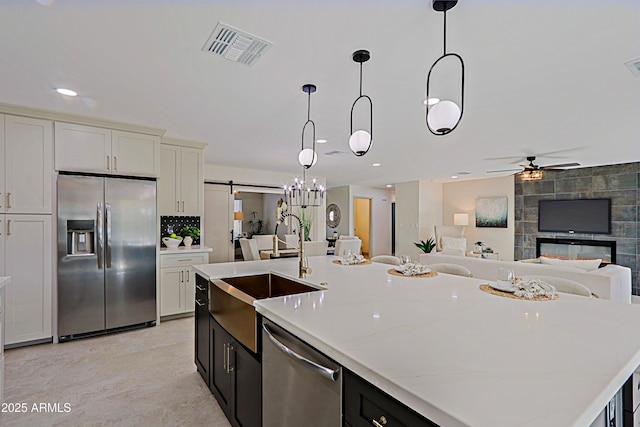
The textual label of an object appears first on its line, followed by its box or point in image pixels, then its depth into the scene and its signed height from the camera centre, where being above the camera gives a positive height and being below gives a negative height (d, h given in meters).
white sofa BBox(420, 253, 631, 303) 3.28 -0.70
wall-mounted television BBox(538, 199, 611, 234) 6.49 -0.07
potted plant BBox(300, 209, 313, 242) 7.72 -0.33
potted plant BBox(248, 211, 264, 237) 7.58 -0.32
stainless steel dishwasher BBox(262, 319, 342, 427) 1.09 -0.68
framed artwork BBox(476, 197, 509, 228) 8.06 +0.01
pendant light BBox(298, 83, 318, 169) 2.62 +0.52
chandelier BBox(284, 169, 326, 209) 7.97 +0.36
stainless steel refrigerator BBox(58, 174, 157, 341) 3.36 -0.48
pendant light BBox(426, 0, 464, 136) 1.65 +0.51
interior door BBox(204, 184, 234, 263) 6.59 -0.20
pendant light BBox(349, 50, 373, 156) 2.23 +0.50
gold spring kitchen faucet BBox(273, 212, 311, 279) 2.24 -0.38
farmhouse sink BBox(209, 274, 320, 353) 1.67 -0.58
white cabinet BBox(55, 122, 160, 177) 3.37 +0.70
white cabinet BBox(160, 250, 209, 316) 4.07 -0.92
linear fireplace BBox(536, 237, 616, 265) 6.43 -0.79
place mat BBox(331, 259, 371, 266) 2.89 -0.47
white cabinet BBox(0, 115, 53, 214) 3.15 +0.48
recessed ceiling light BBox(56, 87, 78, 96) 2.69 +1.05
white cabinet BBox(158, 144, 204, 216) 4.37 +0.44
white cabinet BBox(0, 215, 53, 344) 3.15 -0.64
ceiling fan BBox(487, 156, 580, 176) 5.42 +0.91
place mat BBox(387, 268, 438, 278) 2.32 -0.46
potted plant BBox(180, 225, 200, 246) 4.54 -0.33
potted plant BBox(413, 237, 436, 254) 7.75 -0.84
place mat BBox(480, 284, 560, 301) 1.67 -0.46
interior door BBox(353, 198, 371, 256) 11.38 -0.34
